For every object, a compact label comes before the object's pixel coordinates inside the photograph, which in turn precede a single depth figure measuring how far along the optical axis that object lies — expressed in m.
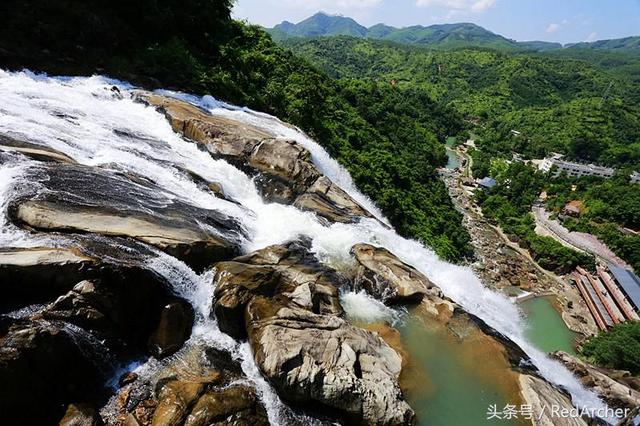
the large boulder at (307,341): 10.23
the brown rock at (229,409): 9.01
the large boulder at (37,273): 9.16
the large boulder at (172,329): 10.76
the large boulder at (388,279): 15.59
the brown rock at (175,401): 8.86
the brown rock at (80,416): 8.48
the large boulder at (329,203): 19.83
